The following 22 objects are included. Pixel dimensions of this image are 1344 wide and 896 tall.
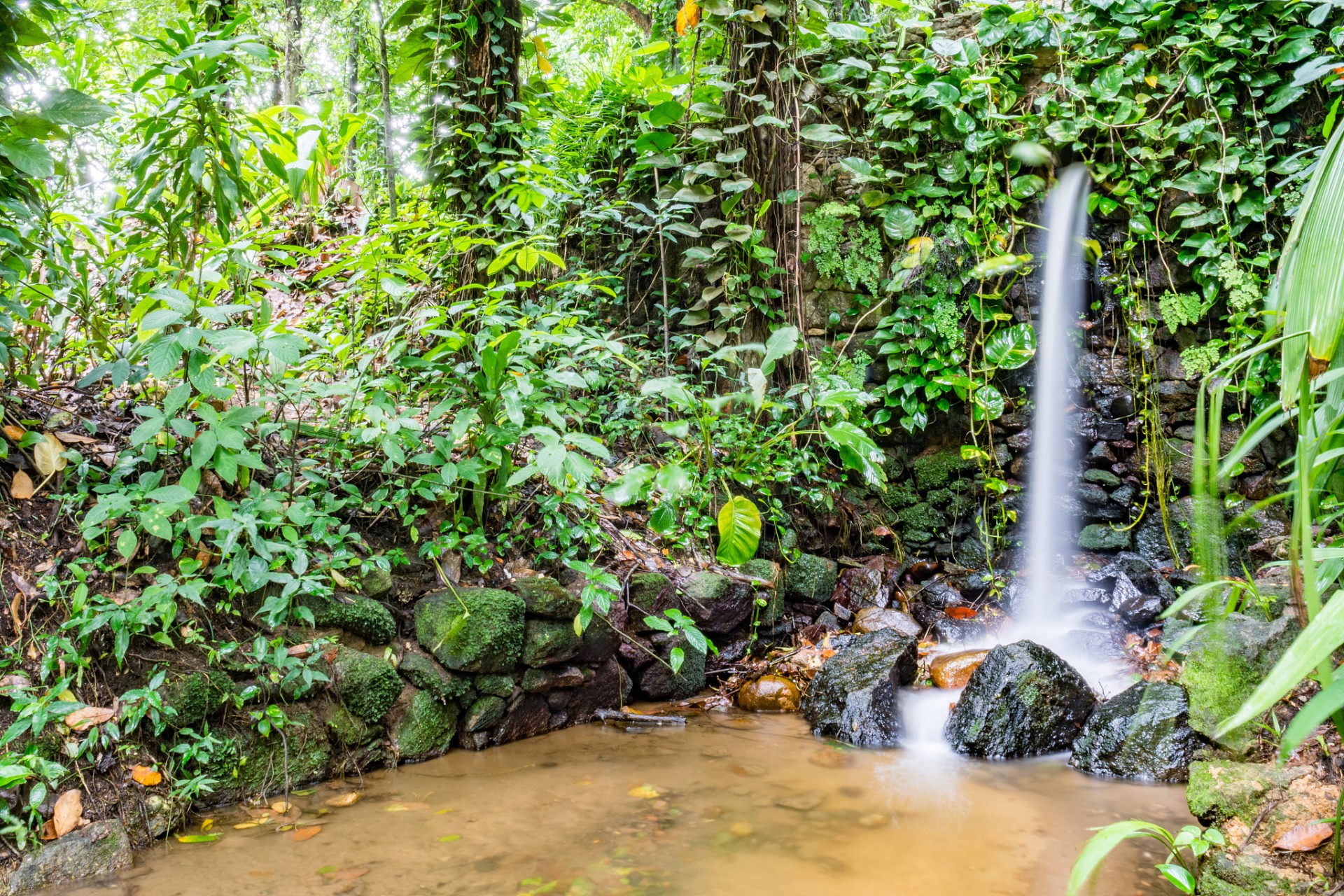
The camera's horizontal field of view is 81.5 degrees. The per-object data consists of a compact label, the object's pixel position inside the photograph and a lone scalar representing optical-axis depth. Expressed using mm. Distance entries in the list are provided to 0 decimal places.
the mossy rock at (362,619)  2785
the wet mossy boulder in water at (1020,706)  3117
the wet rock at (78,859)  1917
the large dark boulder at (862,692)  3262
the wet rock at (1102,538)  4777
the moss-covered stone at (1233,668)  2426
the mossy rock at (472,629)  2969
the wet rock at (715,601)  3738
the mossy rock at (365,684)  2688
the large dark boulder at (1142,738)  2852
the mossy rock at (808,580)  4379
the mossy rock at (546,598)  3211
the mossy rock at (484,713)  2994
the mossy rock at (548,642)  3154
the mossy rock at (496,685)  3055
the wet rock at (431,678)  2910
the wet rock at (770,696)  3627
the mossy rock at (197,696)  2305
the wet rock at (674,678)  3596
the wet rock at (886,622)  4270
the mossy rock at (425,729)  2811
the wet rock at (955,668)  3678
